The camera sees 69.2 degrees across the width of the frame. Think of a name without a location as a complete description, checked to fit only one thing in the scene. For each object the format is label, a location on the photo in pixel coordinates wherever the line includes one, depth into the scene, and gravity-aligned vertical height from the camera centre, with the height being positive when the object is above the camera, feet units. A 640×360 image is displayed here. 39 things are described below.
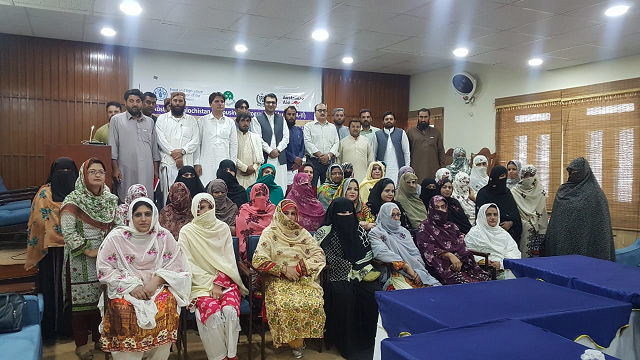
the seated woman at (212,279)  9.48 -2.57
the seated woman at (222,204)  13.35 -1.16
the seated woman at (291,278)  10.17 -2.62
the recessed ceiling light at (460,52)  20.19 +5.11
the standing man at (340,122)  21.36 +2.05
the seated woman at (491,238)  13.70 -2.13
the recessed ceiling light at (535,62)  20.97 +4.87
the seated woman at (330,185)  15.43 -0.66
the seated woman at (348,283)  10.96 -2.85
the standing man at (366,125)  21.62 +1.94
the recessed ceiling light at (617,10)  14.16 +4.92
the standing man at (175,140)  15.94 +0.85
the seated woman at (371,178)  16.81 -0.43
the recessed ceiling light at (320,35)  18.15 +5.28
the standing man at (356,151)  19.76 +0.64
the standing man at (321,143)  19.38 +0.98
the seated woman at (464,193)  16.97 -0.96
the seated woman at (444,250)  12.27 -2.26
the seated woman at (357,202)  13.80 -1.09
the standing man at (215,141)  17.01 +0.87
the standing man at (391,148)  21.06 +0.85
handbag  8.27 -2.70
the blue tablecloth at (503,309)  5.60 -1.79
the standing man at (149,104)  17.76 +2.31
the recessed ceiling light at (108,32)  18.58 +5.39
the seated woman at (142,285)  8.63 -2.41
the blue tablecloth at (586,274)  6.85 -1.76
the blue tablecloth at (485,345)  4.36 -1.76
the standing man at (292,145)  19.58 +0.87
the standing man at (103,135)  16.55 +1.02
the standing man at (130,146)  15.17 +0.58
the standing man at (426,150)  21.88 +0.79
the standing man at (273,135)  18.44 +1.21
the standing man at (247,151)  17.39 +0.53
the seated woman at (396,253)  11.59 -2.22
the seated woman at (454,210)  14.80 -1.38
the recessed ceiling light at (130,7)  14.93 +5.18
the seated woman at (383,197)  14.43 -0.97
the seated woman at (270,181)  15.52 -0.54
